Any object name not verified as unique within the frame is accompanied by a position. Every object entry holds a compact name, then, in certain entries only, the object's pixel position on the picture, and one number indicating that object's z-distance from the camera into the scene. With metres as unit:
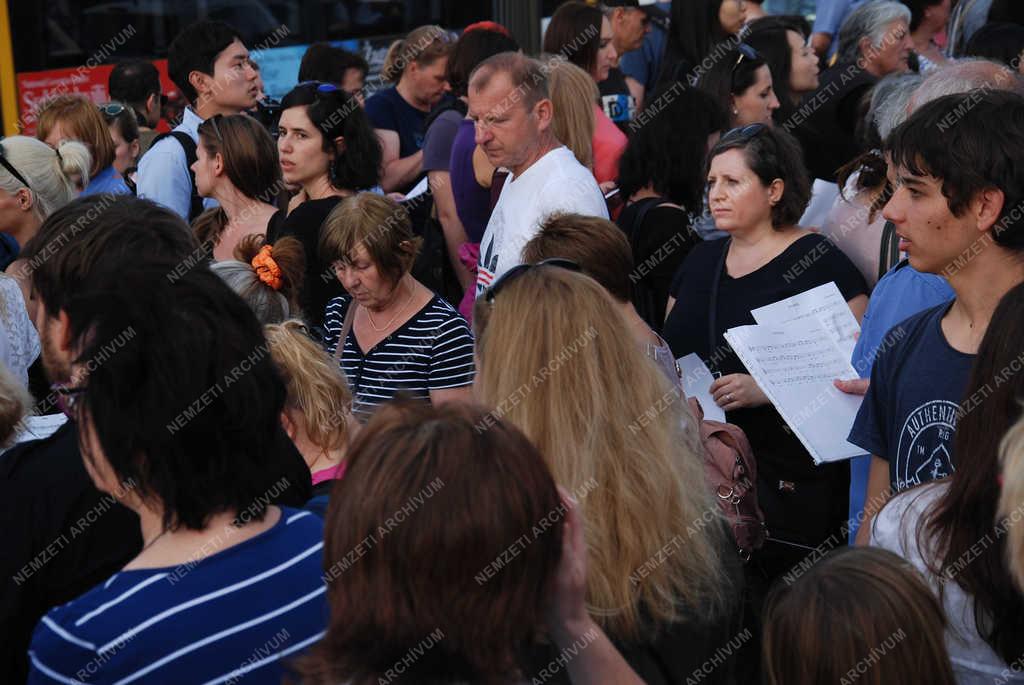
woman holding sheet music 7.71
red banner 17.33
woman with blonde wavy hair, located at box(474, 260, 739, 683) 4.34
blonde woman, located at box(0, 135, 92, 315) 8.62
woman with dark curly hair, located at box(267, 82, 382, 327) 10.60
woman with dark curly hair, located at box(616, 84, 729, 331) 9.70
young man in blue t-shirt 5.41
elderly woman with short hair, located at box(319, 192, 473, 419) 8.36
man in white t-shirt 8.96
